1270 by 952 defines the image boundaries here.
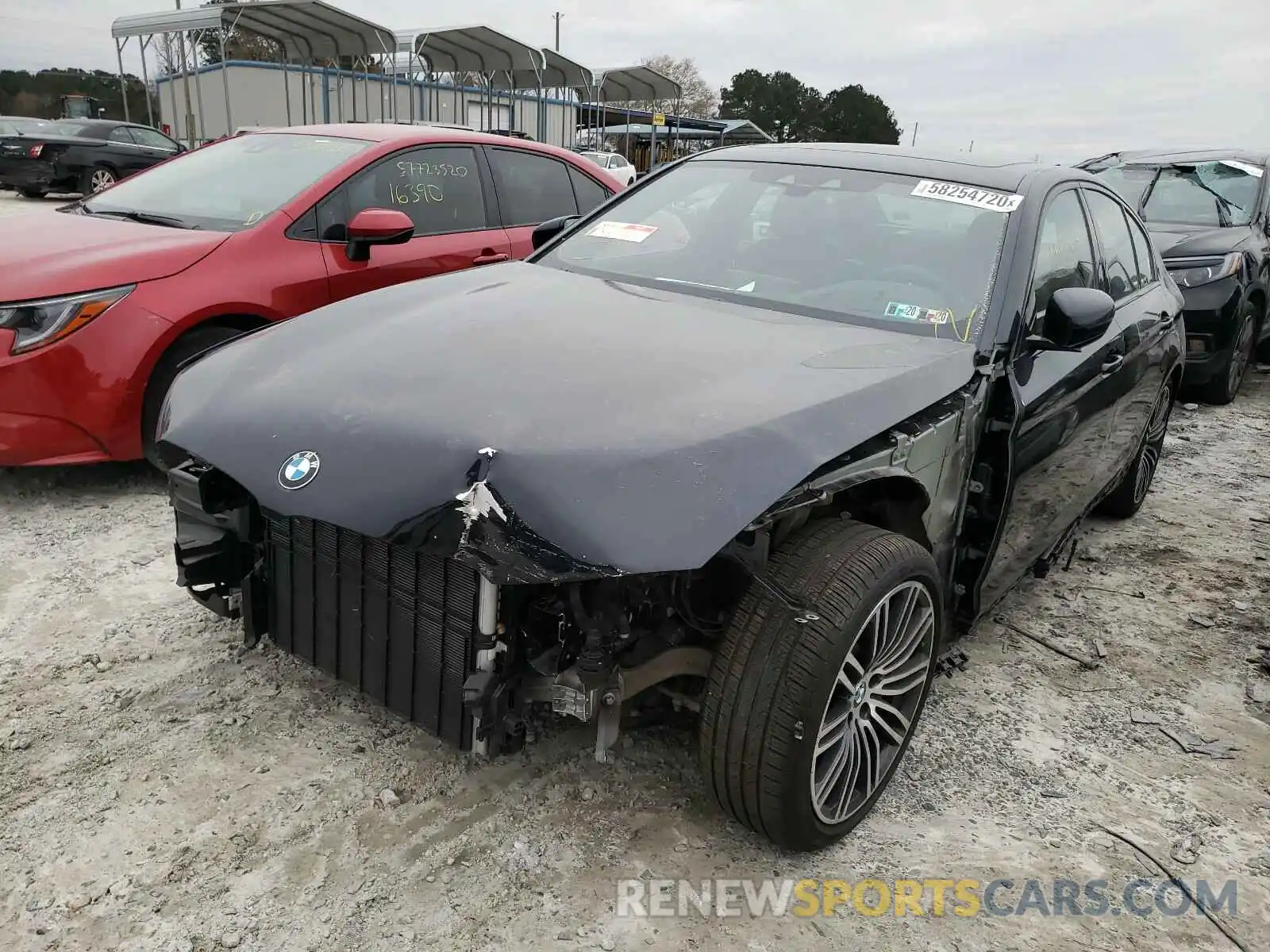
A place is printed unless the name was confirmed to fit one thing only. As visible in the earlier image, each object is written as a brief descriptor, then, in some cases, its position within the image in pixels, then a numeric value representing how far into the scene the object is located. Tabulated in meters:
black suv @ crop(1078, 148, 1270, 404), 6.60
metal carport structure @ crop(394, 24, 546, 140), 17.34
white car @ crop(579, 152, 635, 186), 21.32
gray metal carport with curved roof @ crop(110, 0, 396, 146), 15.20
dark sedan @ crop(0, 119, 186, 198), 15.52
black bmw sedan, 1.73
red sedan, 3.46
